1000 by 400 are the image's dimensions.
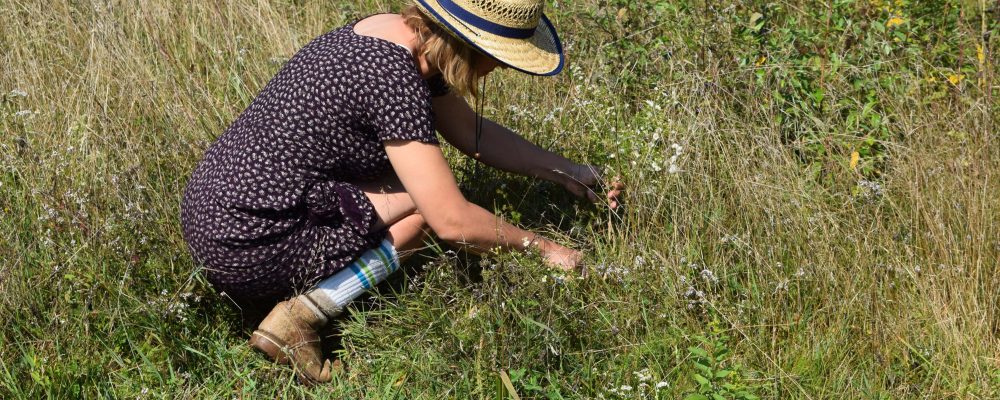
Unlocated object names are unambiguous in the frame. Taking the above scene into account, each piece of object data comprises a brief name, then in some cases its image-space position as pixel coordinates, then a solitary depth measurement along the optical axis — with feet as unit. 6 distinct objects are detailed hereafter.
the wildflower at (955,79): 12.18
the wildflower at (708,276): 9.74
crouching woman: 9.20
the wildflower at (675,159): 10.60
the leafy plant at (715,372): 8.38
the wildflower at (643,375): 8.70
